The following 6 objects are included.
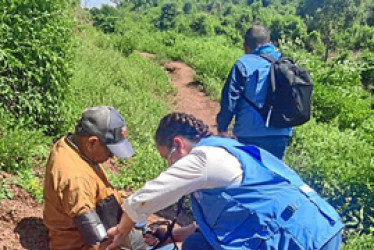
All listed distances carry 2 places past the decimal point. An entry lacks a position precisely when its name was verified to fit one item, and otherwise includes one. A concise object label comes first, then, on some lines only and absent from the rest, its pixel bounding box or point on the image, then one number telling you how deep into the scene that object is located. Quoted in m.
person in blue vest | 1.89
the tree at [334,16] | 33.00
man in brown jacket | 2.43
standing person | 3.53
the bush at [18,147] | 3.71
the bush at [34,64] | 4.02
